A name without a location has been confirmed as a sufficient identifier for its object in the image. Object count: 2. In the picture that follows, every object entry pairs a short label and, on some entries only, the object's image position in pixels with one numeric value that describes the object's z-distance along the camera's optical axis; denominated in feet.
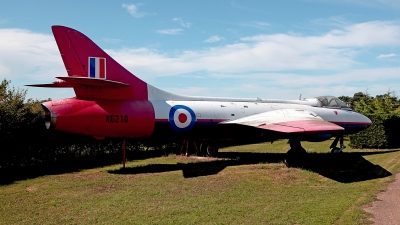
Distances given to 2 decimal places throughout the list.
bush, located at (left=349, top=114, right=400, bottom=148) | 77.82
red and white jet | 44.60
